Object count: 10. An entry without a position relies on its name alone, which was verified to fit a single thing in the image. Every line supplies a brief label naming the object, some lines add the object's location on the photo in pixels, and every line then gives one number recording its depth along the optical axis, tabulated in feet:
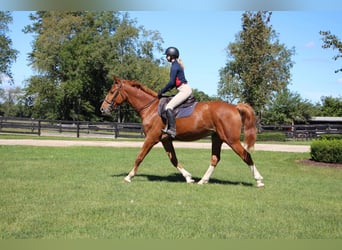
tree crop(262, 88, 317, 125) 176.76
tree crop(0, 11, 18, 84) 163.73
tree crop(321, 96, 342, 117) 278.50
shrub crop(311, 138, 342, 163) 46.16
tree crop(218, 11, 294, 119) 129.08
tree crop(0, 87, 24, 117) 353.92
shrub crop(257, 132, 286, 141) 109.40
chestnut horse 28.91
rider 28.89
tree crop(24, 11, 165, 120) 187.32
